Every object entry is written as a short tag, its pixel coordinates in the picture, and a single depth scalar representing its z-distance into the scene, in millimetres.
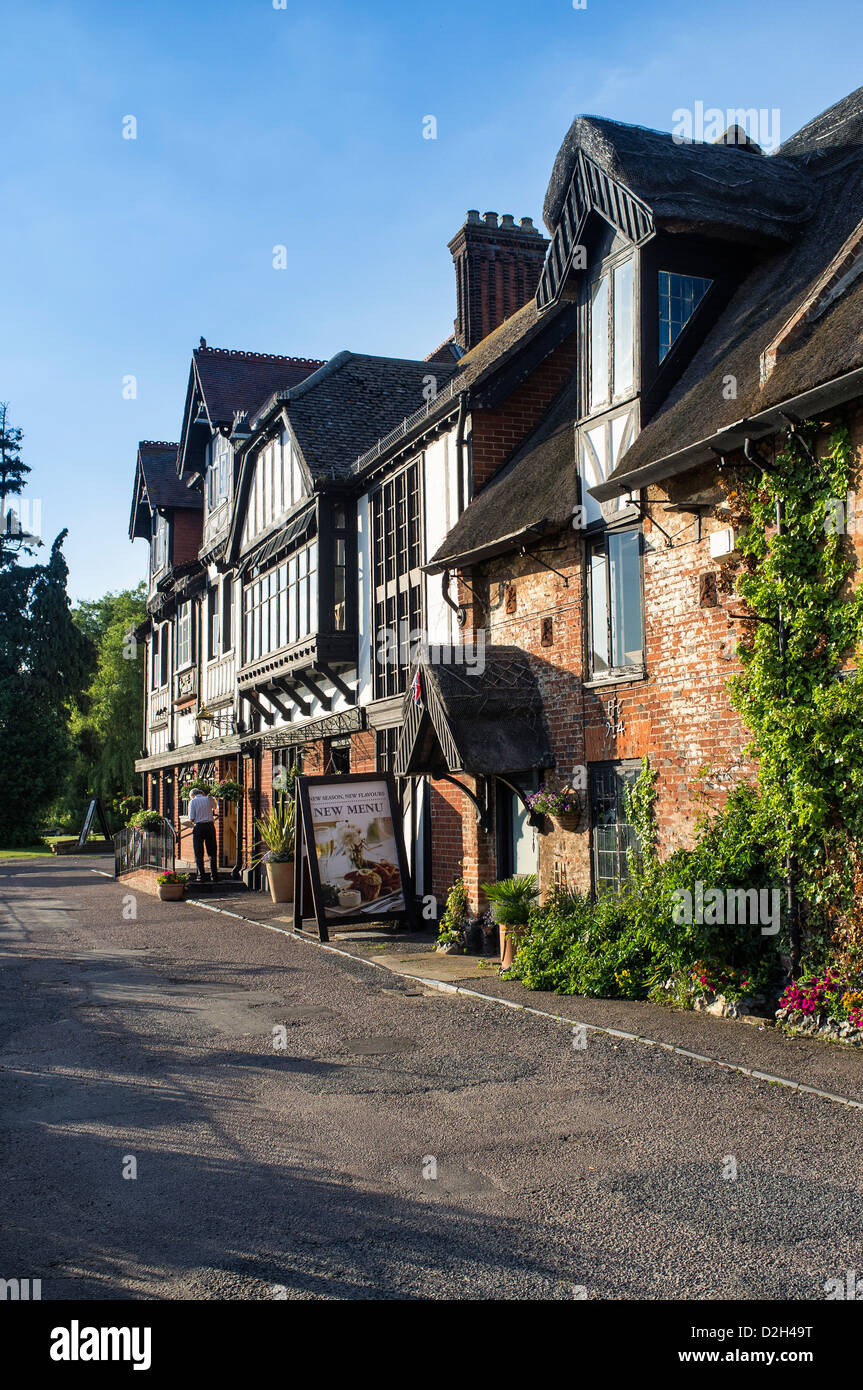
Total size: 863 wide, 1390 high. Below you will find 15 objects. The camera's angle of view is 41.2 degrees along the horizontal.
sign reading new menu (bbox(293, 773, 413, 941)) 15539
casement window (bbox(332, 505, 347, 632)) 20062
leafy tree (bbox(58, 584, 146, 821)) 54188
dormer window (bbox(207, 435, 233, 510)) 28750
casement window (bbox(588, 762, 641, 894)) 11891
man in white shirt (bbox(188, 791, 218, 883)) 23516
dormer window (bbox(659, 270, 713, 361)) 12109
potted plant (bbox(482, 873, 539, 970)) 12359
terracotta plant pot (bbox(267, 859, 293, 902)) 20656
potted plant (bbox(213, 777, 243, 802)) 26359
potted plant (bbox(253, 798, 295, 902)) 20469
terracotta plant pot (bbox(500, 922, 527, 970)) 12328
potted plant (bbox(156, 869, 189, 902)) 22188
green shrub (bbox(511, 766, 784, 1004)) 9484
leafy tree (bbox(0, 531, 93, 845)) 48062
